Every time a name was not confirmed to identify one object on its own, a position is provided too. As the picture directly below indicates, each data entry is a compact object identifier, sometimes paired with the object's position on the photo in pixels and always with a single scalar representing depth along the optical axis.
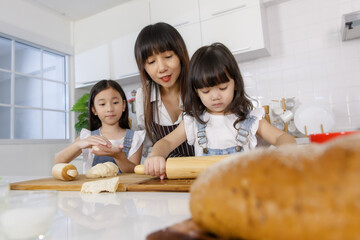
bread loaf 0.14
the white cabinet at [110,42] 2.73
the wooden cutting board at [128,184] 0.60
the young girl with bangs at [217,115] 1.04
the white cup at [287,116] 2.10
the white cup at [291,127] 2.09
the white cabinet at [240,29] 2.06
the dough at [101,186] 0.62
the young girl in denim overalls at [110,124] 1.54
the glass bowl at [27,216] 0.28
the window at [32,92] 2.54
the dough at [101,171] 0.89
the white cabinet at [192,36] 2.31
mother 1.21
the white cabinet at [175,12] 2.35
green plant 2.73
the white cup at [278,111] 2.17
